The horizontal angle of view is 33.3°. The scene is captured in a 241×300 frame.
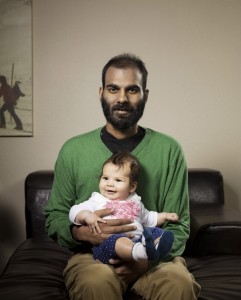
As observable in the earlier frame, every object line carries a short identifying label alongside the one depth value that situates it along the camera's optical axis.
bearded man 1.69
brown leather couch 1.63
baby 1.43
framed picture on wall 2.78
